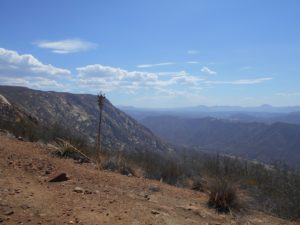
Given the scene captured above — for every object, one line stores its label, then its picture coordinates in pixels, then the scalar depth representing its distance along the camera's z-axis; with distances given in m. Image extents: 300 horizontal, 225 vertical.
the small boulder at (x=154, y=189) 6.05
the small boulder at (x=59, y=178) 5.75
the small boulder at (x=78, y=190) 5.24
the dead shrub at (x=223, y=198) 5.42
